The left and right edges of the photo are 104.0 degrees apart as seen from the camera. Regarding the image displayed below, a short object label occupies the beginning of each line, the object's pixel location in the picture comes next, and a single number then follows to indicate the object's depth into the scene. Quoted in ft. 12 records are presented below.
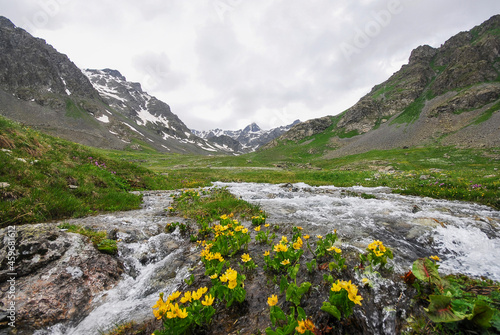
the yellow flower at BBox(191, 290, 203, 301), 9.27
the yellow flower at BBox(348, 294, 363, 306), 8.13
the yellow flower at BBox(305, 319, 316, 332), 7.06
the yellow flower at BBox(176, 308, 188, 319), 7.71
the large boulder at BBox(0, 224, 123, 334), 10.45
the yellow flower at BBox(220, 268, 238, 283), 9.99
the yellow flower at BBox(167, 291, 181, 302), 8.72
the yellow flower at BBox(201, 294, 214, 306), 8.68
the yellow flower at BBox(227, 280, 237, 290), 9.65
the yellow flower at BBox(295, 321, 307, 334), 6.95
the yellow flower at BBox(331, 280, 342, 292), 8.44
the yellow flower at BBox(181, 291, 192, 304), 9.03
